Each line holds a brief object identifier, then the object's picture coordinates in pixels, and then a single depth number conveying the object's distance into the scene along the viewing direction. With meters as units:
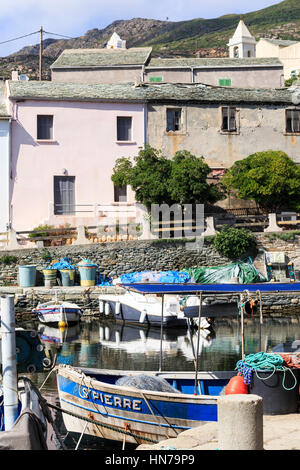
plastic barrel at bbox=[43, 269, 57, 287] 30.42
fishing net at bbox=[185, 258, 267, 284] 31.67
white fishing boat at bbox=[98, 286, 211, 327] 27.33
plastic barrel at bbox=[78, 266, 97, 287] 30.99
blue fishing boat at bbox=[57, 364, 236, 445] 12.79
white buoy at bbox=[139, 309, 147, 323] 27.93
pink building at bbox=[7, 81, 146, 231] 34.97
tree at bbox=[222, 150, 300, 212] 33.94
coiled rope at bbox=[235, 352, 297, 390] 12.45
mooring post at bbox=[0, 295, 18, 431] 10.50
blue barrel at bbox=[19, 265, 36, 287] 30.52
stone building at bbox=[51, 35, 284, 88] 43.34
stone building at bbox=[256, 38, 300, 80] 66.69
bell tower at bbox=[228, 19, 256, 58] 67.76
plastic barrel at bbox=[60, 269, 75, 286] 30.75
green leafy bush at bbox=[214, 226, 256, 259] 32.91
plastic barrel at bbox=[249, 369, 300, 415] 12.40
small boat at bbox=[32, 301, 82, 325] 27.73
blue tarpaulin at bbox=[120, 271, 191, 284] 29.83
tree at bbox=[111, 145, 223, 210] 32.09
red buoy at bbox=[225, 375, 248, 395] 12.35
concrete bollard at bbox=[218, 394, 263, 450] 8.33
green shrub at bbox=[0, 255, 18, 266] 31.22
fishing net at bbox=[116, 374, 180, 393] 13.46
